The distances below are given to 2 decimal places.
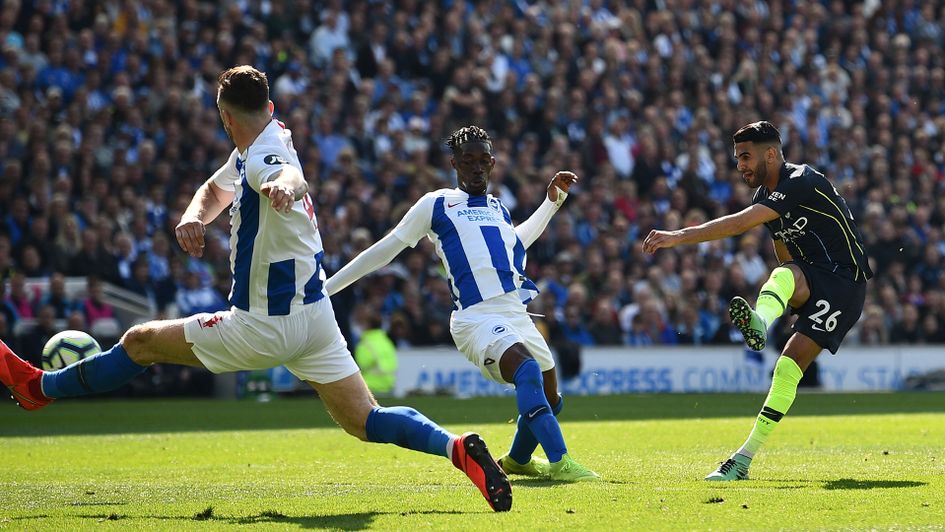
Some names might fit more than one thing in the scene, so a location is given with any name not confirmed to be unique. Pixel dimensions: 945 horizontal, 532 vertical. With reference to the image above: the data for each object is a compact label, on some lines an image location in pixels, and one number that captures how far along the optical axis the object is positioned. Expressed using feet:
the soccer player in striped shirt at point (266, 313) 45.70
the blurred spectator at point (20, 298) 116.78
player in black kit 56.85
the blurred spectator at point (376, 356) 124.77
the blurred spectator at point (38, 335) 113.91
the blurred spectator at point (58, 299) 117.39
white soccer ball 55.57
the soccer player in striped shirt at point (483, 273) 55.11
